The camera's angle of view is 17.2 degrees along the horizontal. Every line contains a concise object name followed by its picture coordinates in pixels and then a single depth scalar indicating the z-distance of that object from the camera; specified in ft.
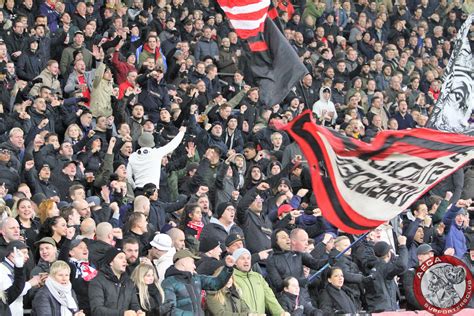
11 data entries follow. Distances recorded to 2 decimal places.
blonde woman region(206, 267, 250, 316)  48.57
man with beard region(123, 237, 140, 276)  48.73
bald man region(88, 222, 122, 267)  49.03
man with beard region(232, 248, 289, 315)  50.16
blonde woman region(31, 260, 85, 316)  44.62
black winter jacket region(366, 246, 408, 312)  56.03
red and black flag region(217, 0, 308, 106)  52.85
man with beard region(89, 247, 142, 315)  46.03
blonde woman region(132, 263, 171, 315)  46.85
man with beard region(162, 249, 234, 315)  47.26
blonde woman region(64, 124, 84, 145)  64.85
